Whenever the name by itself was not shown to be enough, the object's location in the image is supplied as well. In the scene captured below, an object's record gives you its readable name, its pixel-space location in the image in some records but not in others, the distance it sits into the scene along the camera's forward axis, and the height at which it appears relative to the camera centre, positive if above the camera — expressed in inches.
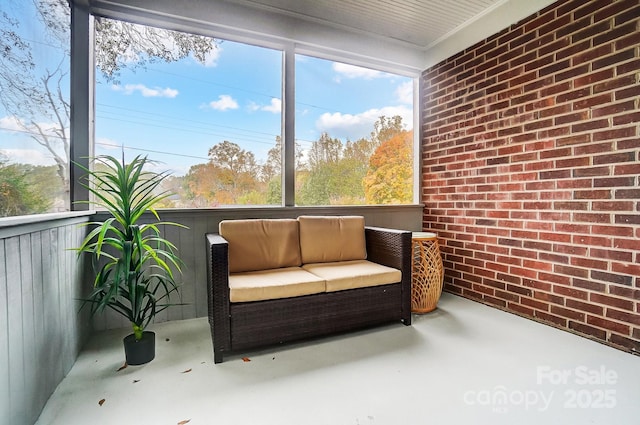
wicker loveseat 80.4 -22.2
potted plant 73.5 -15.5
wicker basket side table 113.0 -26.8
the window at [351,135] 129.7 +30.6
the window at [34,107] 54.2 +20.1
